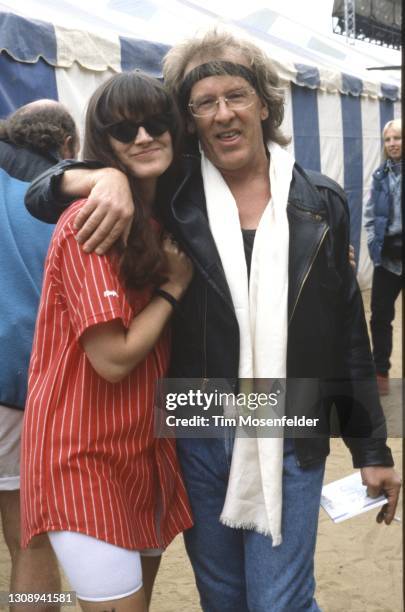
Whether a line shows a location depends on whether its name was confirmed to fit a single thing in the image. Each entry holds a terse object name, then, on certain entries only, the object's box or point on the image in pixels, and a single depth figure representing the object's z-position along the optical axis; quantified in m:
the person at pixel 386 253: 4.72
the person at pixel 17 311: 1.95
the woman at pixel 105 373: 1.36
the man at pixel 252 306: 1.46
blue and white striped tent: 4.05
